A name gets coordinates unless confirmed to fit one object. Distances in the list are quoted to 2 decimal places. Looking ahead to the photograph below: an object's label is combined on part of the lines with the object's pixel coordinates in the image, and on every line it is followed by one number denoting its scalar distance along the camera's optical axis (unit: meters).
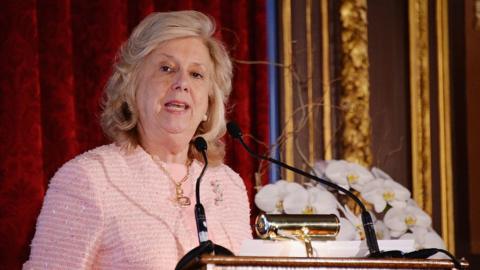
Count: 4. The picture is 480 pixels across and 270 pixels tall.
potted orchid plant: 5.86
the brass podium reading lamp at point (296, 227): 5.12
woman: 5.29
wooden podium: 4.87
